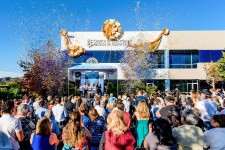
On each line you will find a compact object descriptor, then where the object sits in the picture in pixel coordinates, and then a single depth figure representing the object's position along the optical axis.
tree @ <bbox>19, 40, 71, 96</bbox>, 12.47
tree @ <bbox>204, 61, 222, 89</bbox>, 15.63
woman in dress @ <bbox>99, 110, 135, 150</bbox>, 2.20
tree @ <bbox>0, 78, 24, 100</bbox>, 11.25
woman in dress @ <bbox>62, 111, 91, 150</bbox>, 2.30
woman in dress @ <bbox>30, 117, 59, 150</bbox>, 2.42
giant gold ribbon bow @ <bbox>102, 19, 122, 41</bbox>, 16.72
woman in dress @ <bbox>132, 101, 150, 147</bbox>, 3.25
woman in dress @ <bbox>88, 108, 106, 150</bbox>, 3.05
